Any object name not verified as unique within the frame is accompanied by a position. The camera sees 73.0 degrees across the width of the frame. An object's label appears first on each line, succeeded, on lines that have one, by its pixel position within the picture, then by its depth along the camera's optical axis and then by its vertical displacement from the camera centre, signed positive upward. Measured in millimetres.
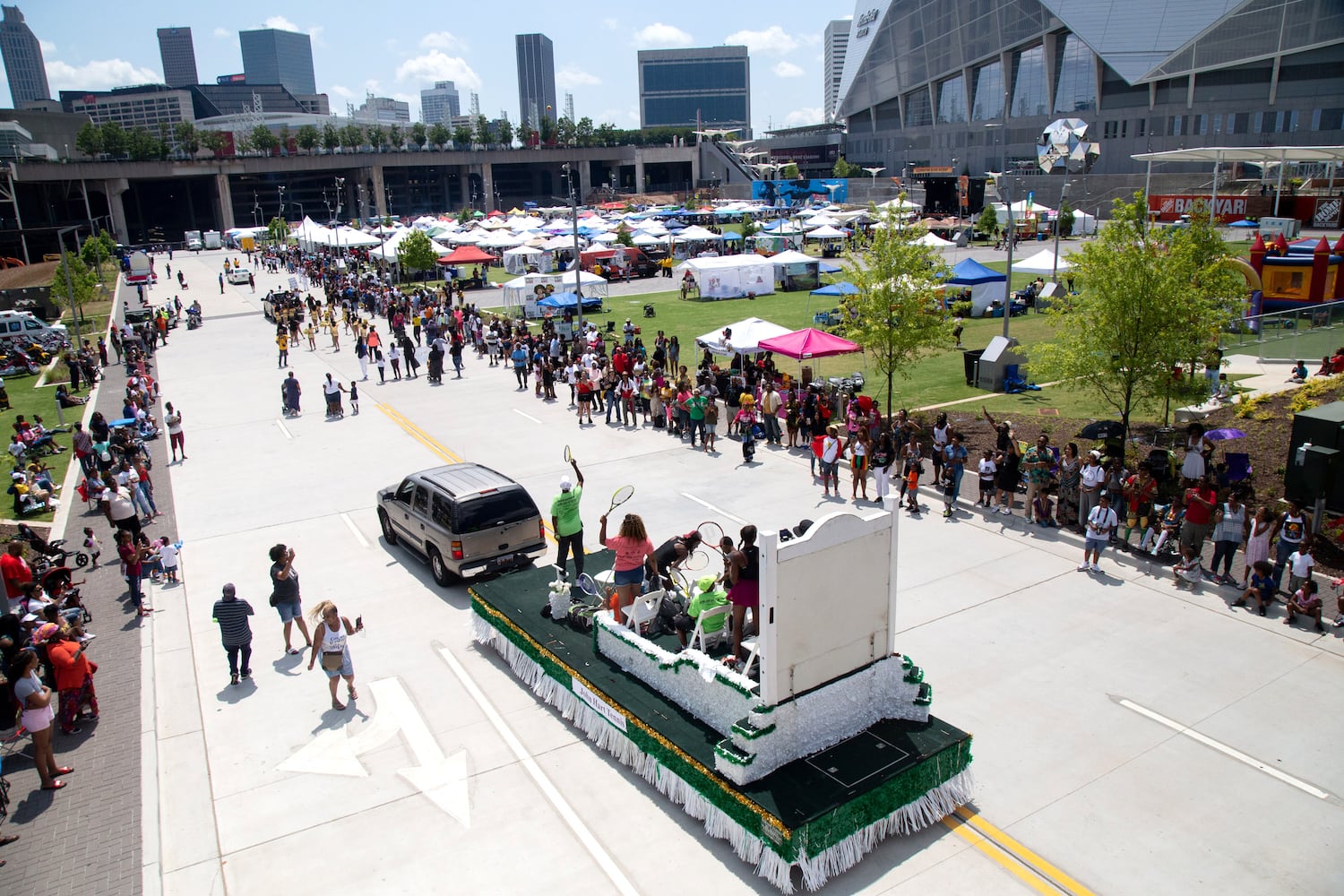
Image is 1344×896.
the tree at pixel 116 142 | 123250 +12027
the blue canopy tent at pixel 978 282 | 36250 -3022
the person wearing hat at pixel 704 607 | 9352 -3931
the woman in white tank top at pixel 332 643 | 10234 -4564
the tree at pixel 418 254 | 52438 -1707
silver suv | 13281 -4374
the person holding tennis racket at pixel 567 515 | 12430 -3950
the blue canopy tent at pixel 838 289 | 31438 -2734
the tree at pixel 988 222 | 63288 -1215
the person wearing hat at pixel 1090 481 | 14383 -4312
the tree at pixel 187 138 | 127812 +12683
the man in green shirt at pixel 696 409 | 20641 -4300
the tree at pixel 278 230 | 91150 -252
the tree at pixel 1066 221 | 59156 -1270
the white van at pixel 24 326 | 38625 -3762
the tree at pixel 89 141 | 119869 +12027
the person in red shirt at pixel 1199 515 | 12773 -4339
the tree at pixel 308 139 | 134750 +12757
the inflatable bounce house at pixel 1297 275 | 28109 -2493
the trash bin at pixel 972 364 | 25441 -4336
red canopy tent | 51469 -1967
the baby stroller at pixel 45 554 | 14641 -5138
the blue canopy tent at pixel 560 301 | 35397 -3136
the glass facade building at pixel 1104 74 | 71375 +11331
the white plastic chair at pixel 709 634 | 9219 -4181
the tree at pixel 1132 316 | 16516 -2138
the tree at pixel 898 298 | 20734 -2018
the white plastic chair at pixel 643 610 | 9906 -4209
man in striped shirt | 10805 -4545
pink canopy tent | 22297 -3275
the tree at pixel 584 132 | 147875 +13630
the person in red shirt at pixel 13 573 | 12922 -4682
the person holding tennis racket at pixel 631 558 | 10055 -3756
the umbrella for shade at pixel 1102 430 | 18031 -4451
